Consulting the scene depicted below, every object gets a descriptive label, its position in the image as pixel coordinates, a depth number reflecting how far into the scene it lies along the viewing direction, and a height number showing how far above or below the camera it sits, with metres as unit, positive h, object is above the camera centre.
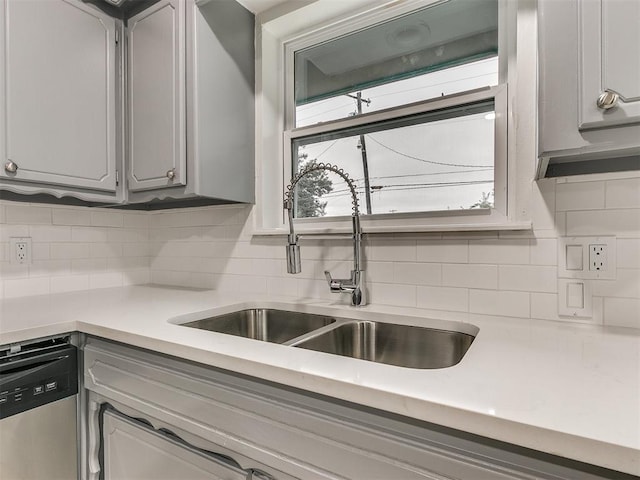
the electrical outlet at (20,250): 1.54 -0.05
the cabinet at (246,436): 0.58 -0.41
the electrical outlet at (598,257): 0.98 -0.06
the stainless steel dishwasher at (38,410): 1.01 -0.52
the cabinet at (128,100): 1.33 +0.58
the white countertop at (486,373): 0.49 -0.26
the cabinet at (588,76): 0.68 +0.32
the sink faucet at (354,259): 1.29 -0.08
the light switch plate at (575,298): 1.01 -0.18
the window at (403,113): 1.25 +0.50
